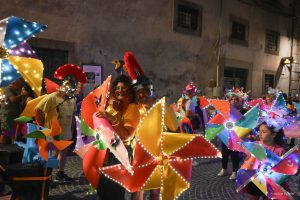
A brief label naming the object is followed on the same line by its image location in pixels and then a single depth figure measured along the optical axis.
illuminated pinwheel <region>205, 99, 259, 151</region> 4.46
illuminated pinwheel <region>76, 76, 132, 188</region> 2.88
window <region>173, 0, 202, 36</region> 12.61
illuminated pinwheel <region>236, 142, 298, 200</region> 3.28
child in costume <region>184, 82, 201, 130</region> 7.20
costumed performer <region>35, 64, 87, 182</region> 4.76
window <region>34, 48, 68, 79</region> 9.16
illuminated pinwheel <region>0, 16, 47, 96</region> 3.11
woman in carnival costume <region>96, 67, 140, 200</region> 3.11
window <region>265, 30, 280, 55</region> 17.92
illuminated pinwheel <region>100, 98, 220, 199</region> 2.59
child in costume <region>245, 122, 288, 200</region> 3.54
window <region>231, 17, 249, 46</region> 15.52
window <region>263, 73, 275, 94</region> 17.88
